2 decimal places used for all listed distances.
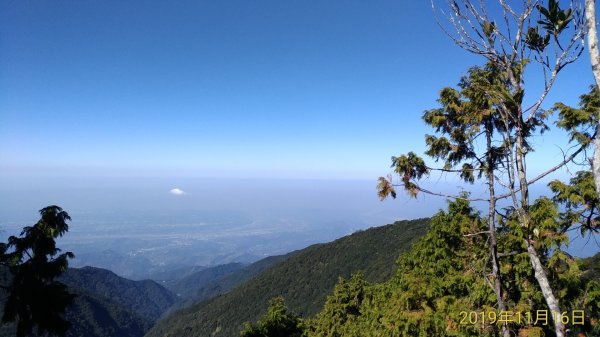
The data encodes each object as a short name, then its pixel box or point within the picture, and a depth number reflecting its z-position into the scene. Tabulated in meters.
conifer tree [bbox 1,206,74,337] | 12.30
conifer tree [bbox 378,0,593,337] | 4.75
